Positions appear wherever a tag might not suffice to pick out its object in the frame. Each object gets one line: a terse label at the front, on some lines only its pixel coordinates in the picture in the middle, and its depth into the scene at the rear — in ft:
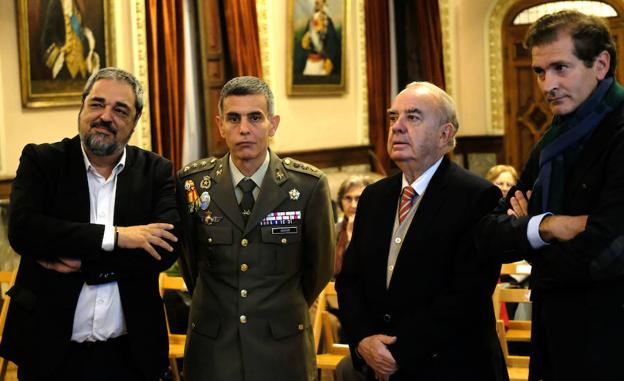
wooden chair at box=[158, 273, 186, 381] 19.15
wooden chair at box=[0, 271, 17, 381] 18.95
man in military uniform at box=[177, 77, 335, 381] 13.01
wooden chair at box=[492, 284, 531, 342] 17.53
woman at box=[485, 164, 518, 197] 24.90
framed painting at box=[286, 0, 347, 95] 37.22
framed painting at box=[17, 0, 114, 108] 26.25
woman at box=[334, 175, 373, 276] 21.20
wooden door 49.65
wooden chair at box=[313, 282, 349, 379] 18.58
